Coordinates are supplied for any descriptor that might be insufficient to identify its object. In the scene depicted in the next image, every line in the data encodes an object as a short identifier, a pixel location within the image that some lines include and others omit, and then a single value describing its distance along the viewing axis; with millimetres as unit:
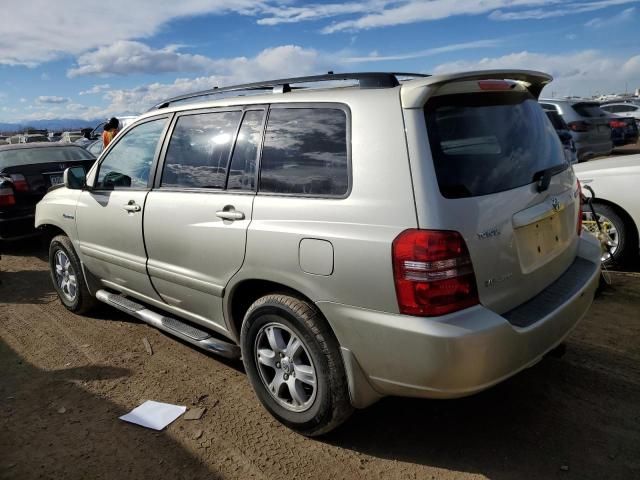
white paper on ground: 3113
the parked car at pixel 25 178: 7281
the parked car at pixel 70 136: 31884
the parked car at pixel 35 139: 32062
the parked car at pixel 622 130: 15688
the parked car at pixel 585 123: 11750
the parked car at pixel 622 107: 22656
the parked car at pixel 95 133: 16266
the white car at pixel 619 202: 5055
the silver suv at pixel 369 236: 2273
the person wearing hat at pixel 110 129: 10422
